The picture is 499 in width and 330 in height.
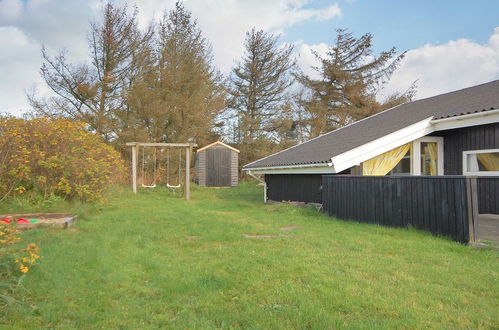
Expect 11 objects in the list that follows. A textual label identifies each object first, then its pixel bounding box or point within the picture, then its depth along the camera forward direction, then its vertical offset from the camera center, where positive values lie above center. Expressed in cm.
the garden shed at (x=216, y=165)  2409 +109
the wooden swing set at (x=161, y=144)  1628 +99
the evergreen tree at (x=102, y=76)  2123 +625
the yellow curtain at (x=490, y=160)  980 +54
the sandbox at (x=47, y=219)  748 -82
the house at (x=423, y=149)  985 +93
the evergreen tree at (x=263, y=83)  3103 +836
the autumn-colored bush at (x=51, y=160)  925 +61
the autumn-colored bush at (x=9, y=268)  377 -99
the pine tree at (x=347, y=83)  2966 +808
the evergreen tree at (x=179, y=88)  2268 +612
